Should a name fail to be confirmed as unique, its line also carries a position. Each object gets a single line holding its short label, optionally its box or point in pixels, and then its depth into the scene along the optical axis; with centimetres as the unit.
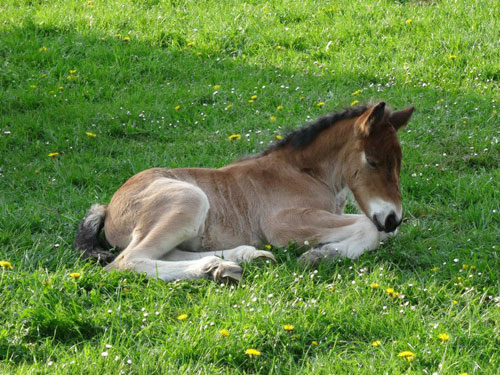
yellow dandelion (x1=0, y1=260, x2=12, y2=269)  1034
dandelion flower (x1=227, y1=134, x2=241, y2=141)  1689
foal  1110
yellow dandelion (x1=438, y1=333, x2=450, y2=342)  820
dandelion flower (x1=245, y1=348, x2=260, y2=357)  804
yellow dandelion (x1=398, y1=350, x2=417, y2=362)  791
